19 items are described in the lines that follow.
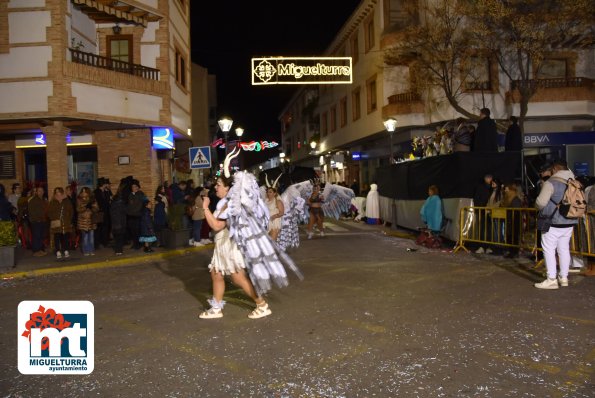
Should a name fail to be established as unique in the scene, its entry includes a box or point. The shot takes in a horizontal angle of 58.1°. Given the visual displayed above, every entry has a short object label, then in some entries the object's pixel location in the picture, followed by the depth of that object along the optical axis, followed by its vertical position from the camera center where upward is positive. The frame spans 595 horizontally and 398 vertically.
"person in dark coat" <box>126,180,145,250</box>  12.99 -0.44
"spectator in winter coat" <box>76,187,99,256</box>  12.35 -0.78
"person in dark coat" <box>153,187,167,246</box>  14.07 -0.81
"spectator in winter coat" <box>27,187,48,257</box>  12.59 -0.80
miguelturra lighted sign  18.70 +3.91
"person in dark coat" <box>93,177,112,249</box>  13.70 -0.61
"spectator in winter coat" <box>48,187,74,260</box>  12.28 -0.80
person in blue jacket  13.23 -0.83
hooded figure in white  20.55 -1.02
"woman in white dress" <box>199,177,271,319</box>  6.32 -0.96
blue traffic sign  16.30 +0.75
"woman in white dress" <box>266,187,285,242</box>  11.15 -0.62
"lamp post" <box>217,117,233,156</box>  18.80 +2.04
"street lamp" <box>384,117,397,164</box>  20.03 +2.04
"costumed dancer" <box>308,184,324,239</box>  16.05 -0.80
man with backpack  7.73 -0.66
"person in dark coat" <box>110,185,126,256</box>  12.62 -0.88
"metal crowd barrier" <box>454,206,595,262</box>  9.04 -1.07
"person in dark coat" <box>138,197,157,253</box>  13.05 -1.12
